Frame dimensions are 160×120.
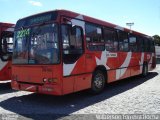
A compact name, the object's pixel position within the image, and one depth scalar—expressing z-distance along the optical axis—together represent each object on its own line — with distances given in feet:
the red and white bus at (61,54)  15.83
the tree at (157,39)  186.40
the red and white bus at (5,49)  22.53
